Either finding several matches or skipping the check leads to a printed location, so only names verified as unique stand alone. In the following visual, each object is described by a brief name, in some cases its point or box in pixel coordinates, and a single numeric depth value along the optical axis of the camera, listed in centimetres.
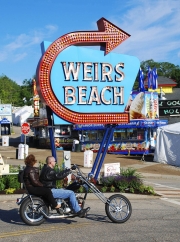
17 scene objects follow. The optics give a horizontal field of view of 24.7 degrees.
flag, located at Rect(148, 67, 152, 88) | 3189
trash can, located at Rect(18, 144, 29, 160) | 2686
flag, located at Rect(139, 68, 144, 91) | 3068
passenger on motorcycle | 806
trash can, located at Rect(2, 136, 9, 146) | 4200
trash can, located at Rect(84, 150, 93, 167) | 2245
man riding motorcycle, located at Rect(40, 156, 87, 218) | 811
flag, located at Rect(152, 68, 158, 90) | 3167
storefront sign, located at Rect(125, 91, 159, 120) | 3045
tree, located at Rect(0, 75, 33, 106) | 11431
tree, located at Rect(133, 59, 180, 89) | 10750
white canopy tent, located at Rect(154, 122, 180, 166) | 2414
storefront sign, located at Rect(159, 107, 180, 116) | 3688
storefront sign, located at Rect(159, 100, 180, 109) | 3700
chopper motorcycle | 807
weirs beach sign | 1296
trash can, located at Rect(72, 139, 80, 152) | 3350
